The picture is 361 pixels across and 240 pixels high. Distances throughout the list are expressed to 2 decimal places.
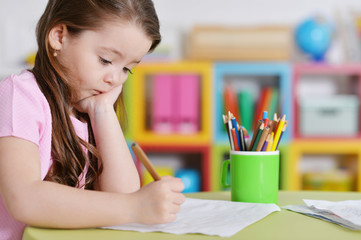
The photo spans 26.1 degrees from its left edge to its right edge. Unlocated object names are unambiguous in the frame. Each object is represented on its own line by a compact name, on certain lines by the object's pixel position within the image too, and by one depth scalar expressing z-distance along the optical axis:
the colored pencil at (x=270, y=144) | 1.89
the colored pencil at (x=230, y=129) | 1.96
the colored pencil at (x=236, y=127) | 1.95
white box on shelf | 4.18
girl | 1.46
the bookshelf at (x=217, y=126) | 4.10
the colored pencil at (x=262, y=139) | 1.85
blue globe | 4.19
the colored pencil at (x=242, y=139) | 1.95
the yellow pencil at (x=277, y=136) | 1.90
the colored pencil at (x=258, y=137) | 1.86
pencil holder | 1.88
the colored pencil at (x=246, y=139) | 1.96
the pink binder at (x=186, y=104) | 4.13
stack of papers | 1.57
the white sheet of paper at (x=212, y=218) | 1.46
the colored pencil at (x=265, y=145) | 1.87
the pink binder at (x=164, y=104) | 4.14
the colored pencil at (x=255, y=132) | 1.90
